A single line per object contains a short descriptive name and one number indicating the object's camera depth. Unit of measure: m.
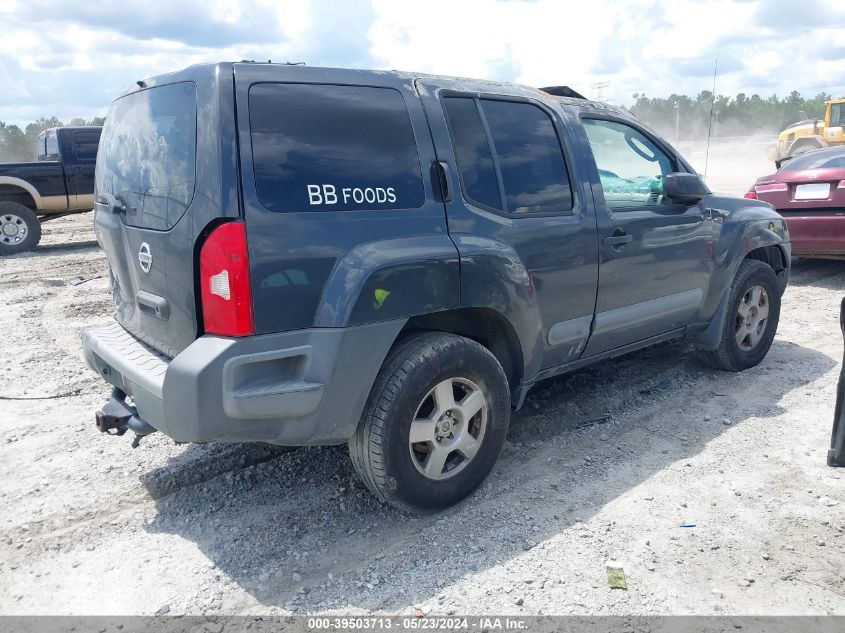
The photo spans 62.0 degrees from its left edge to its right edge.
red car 7.69
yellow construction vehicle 20.72
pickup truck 11.75
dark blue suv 2.72
